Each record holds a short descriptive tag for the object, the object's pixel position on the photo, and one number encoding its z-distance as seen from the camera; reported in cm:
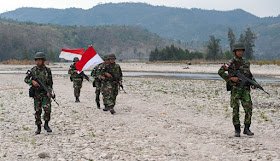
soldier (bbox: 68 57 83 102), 1545
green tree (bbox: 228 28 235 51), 11300
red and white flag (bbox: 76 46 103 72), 1333
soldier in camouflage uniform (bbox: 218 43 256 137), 848
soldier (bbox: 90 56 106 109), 1305
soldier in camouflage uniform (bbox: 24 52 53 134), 891
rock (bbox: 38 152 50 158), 703
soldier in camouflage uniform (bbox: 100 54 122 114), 1259
